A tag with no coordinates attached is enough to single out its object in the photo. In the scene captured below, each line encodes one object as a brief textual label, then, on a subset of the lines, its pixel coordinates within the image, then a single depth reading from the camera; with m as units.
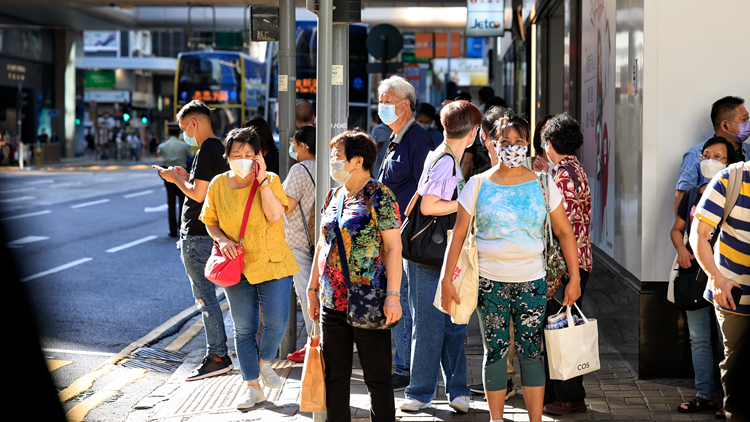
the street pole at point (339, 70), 11.02
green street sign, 115.81
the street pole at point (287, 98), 11.77
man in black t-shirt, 10.55
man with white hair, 9.63
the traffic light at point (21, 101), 76.69
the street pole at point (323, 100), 8.56
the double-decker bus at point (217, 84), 48.34
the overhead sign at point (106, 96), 127.56
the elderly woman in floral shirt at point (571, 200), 9.03
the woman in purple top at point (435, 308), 8.55
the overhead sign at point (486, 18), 28.03
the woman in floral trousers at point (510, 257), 7.63
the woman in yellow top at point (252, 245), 9.22
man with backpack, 7.02
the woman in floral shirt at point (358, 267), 7.41
